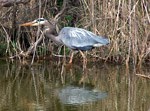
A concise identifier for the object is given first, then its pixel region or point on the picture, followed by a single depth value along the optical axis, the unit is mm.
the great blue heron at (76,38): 17422
